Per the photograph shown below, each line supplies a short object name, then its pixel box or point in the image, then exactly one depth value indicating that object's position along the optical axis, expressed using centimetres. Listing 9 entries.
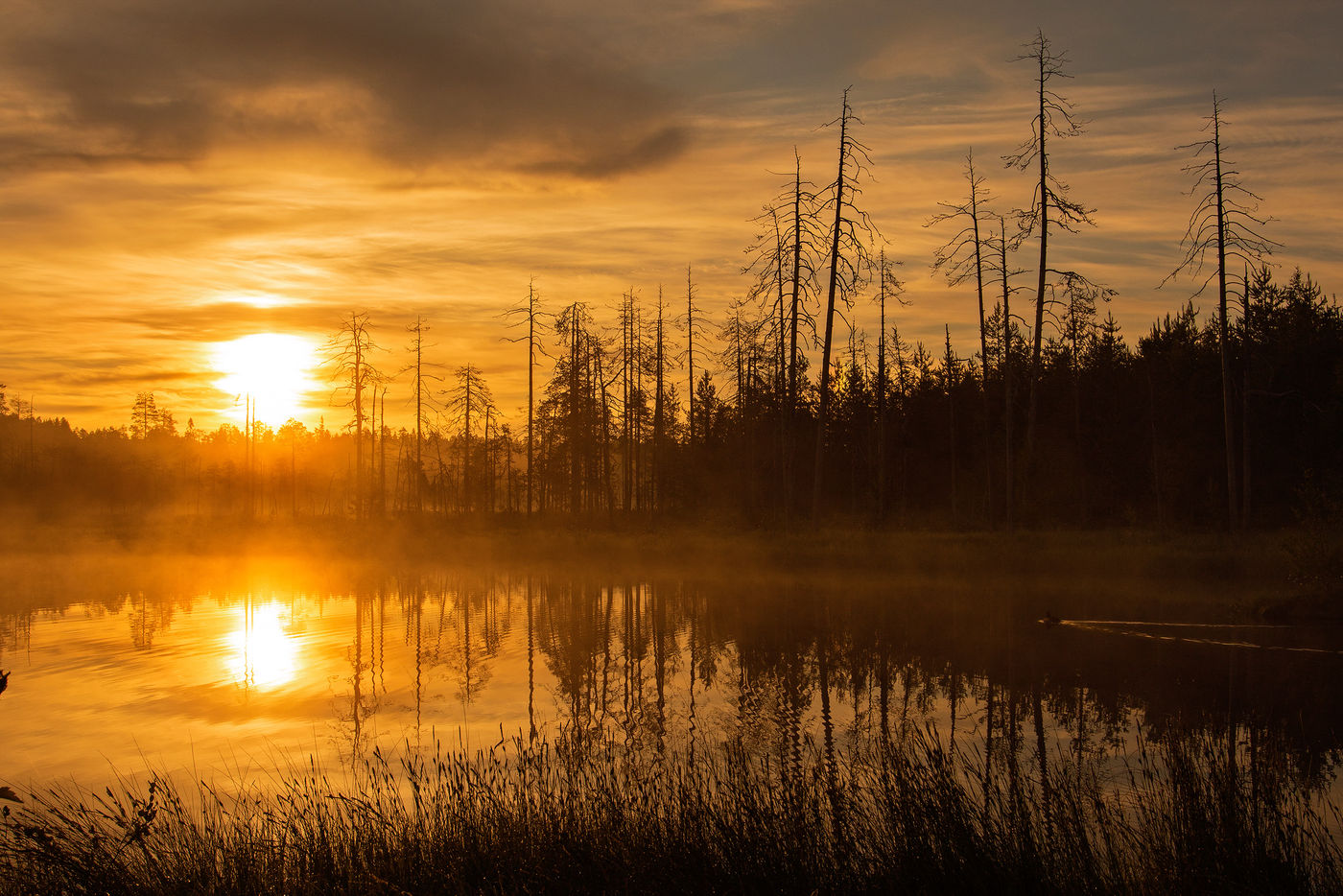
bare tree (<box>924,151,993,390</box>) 3530
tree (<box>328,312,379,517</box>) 5741
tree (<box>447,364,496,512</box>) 6119
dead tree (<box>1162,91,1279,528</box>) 3070
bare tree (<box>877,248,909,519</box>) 4441
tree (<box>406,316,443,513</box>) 6172
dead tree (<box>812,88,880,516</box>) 3347
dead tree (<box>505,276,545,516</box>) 4984
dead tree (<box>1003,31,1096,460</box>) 3152
